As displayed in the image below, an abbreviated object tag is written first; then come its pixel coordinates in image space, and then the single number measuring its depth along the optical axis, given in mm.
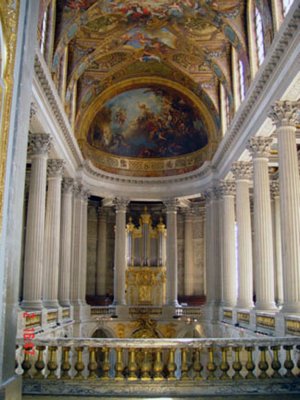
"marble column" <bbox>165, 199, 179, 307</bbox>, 31156
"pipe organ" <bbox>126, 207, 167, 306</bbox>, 32906
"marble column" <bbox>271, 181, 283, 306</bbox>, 28953
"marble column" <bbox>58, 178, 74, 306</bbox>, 26219
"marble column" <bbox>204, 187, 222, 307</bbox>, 28438
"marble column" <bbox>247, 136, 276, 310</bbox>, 19750
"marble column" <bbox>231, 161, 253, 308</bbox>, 23594
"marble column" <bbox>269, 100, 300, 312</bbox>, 16047
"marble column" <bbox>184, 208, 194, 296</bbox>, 35469
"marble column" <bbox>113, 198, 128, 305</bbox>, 31156
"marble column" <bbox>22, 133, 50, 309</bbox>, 19641
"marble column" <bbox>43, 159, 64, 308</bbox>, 23250
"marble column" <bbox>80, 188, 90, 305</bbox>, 29500
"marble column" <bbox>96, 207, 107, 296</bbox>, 35406
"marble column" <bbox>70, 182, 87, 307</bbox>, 28312
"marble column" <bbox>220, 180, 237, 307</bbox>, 26788
